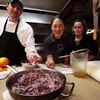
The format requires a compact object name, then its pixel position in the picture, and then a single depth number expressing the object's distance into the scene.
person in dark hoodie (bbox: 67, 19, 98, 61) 1.36
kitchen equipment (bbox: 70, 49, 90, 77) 0.83
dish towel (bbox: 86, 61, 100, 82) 0.78
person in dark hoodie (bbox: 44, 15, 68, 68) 1.20
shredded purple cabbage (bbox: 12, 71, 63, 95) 0.48
